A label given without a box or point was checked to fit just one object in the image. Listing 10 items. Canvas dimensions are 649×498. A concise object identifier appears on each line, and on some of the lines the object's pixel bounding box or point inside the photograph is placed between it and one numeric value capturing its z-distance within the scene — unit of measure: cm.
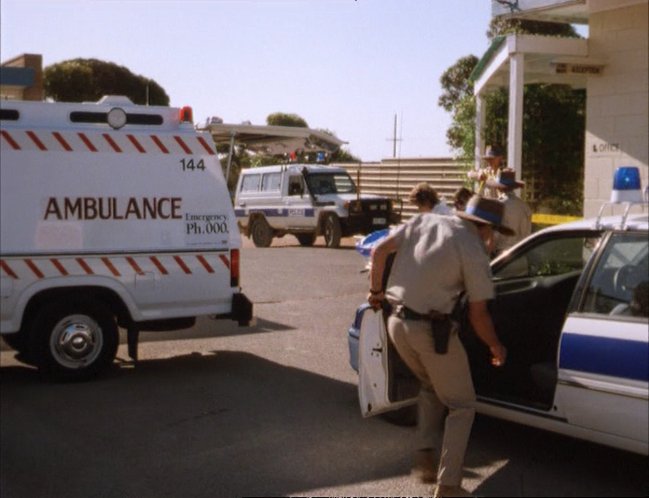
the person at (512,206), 802
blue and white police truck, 2141
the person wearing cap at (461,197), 824
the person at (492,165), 926
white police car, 464
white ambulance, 788
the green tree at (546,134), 1487
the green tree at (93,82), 4066
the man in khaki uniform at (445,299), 429
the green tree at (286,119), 4700
